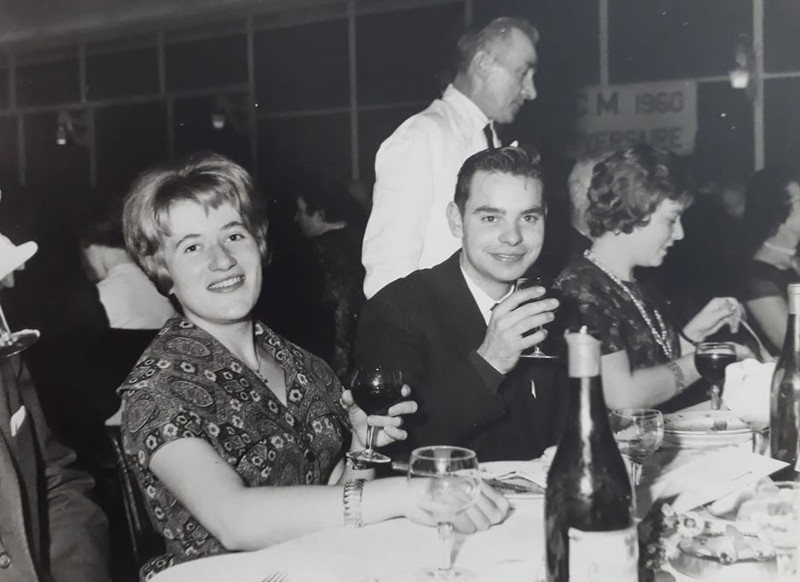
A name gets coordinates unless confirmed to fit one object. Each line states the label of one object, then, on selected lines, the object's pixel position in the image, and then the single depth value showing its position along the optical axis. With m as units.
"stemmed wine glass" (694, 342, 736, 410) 1.64
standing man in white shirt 1.81
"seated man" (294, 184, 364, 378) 1.96
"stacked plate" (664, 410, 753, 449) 1.49
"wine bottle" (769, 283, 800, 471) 1.40
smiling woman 1.20
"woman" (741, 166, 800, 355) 1.70
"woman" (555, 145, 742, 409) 1.86
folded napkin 1.60
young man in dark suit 1.76
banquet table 0.98
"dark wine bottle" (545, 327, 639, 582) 0.92
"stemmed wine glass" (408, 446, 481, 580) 0.97
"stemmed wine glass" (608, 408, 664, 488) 1.23
